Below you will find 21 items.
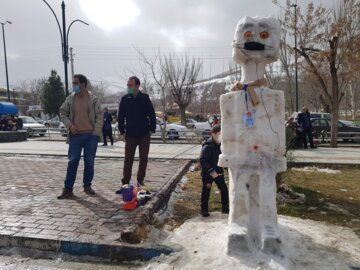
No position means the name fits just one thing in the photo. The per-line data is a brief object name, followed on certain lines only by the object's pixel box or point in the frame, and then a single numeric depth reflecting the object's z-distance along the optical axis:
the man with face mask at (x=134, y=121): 5.73
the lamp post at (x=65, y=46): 16.75
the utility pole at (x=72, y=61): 31.59
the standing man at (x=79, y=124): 5.58
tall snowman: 3.74
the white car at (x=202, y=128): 16.41
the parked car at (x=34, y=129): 21.48
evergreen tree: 46.03
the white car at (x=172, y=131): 18.39
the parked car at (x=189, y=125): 25.71
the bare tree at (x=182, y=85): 29.24
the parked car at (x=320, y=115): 21.20
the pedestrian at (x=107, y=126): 14.72
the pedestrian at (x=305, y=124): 13.24
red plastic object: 4.85
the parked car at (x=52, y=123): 30.64
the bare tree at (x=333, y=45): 13.27
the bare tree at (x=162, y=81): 25.66
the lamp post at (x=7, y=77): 38.66
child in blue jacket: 4.91
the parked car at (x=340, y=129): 16.92
